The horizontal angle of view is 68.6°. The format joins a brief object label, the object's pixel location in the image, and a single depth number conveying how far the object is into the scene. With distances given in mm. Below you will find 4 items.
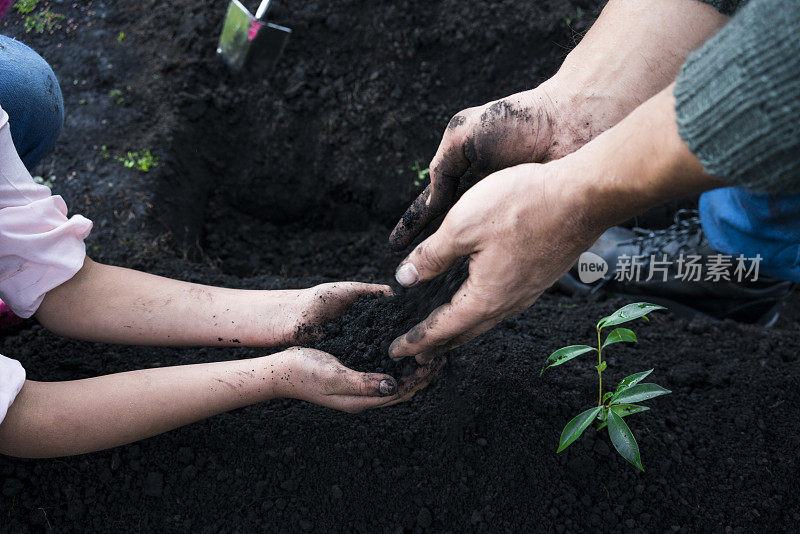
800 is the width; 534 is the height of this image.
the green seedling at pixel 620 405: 1282
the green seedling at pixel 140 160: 2305
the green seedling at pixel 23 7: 2830
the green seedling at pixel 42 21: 2764
